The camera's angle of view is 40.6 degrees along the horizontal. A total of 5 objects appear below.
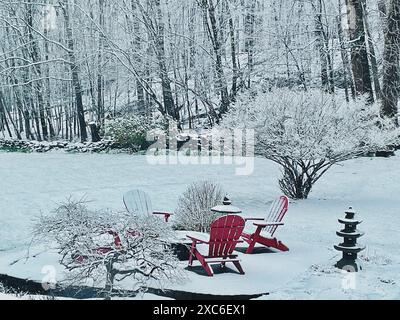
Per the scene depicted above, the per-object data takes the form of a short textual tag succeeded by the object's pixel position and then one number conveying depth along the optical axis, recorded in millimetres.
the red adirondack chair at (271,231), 6417
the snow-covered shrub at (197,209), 7434
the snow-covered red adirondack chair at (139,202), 6980
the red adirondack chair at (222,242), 5512
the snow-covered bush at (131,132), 15719
